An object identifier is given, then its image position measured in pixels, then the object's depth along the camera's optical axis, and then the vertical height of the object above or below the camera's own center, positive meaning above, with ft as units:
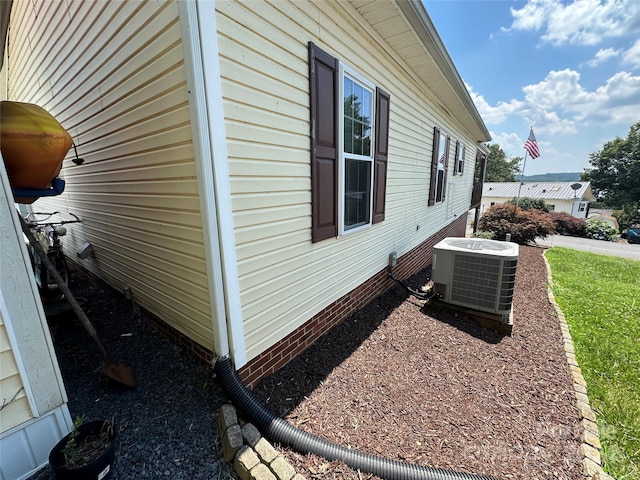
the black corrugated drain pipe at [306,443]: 5.24 -5.41
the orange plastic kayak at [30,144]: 5.48 +0.85
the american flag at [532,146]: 34.86 +3.85
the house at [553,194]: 102.53 -7.10
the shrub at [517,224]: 36.42 -6.60
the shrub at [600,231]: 71.87 -14.82
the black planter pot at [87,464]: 4.05 -4.26
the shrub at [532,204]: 85.17 -8.64
